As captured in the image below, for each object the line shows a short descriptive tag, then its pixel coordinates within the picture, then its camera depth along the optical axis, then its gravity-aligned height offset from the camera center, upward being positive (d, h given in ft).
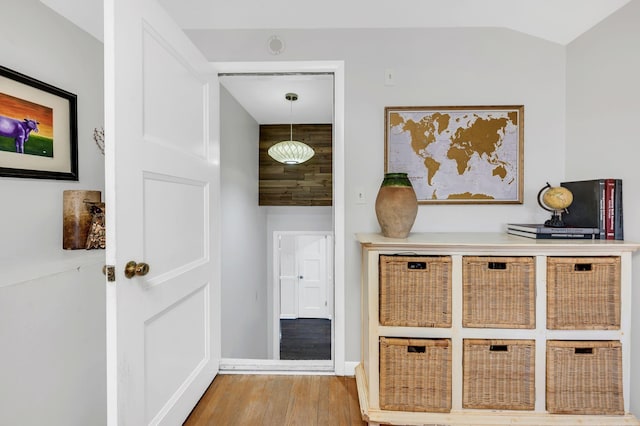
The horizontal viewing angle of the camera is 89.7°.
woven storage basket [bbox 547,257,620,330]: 4.95 -1.29
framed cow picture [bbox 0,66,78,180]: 4.36 +1.22
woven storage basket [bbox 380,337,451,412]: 5.08 -2.61
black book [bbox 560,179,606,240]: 5.45 +0.07
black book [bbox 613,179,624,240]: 5.39 -0.04
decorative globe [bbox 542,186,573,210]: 5.68 +0.21
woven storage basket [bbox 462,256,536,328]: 5.03 -1.29
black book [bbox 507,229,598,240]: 5.42 -0.44
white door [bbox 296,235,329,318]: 18.21 -3.93
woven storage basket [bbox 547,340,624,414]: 4.97 -2.61
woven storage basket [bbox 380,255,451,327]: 5.11 -1.29
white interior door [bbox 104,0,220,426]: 3.69 -0.03
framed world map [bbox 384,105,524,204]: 6.72 +1.24
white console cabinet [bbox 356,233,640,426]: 4.97 -1.90
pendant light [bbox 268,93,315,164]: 11.80 +2.19
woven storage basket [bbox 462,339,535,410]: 5.04 -2.59
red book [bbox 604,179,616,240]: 5.40 -0.02
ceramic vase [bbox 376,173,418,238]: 5.59 +0.07
